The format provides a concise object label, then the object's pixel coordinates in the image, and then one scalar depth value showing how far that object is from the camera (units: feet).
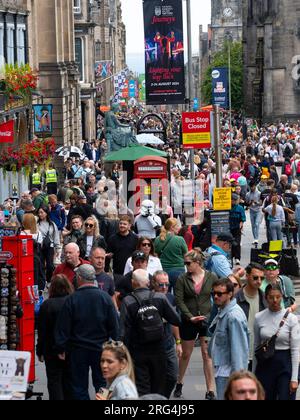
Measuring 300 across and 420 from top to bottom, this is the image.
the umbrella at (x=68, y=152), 155.66
